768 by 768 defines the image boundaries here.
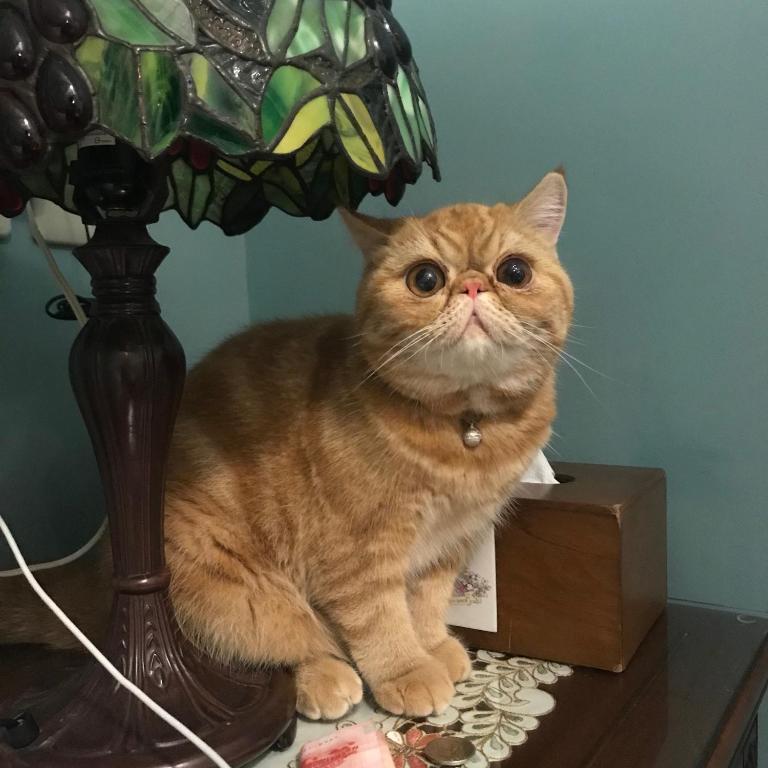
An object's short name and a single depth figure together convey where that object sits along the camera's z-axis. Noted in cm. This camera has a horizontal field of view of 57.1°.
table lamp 48
